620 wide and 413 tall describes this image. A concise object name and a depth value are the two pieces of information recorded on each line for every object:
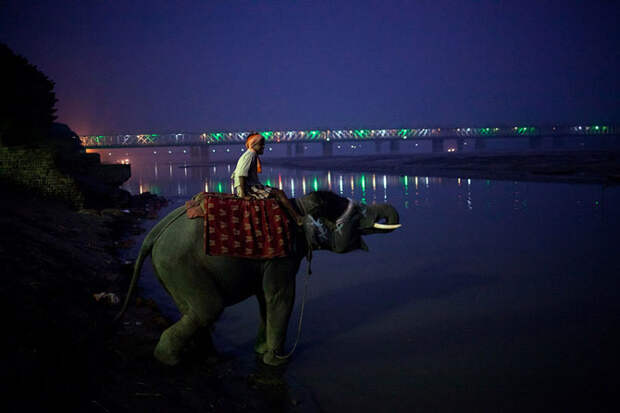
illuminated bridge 168.69
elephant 4.19
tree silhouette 16.91
